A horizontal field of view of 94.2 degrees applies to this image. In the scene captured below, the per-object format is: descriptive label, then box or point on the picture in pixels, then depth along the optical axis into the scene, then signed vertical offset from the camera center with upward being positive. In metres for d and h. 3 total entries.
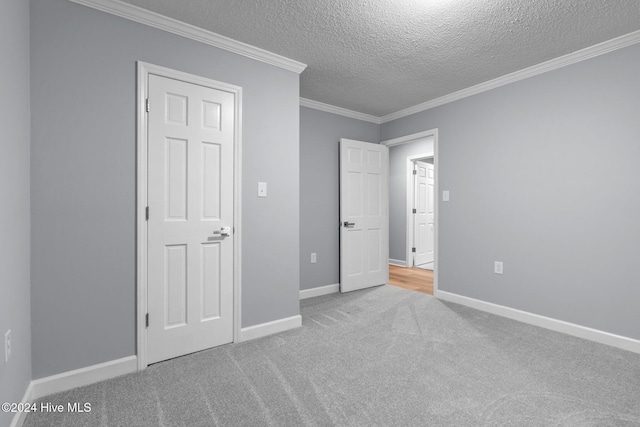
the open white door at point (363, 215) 3.96 +0.03
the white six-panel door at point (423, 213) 5.76 +0.09
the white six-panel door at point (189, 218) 2.10 -0.01
